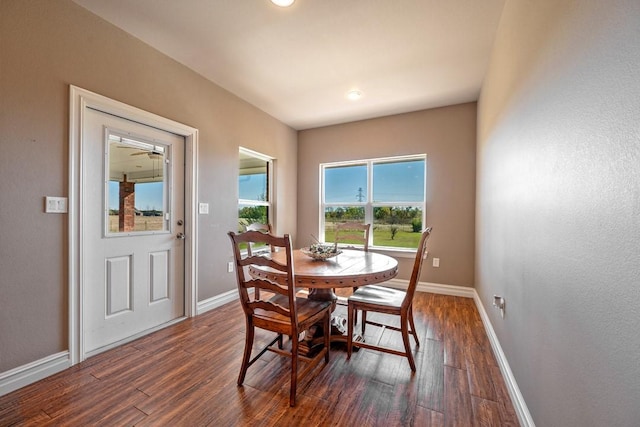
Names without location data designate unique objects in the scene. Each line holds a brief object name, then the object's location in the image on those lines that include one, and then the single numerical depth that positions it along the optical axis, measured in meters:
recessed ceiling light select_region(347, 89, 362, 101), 3.10
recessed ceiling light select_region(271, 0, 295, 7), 1.78
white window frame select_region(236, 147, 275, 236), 3.97
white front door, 1.99
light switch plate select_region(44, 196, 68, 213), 1.72
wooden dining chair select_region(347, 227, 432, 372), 1.78
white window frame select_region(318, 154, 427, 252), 3.74
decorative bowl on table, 2.05
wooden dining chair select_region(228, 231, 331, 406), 1.45
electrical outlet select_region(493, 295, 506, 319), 1.82
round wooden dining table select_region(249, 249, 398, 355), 1.60
